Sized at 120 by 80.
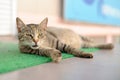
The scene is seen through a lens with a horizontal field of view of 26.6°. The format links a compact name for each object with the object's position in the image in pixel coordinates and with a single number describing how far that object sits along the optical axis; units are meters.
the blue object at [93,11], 2.95
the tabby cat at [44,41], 1.17
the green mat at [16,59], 0.93
